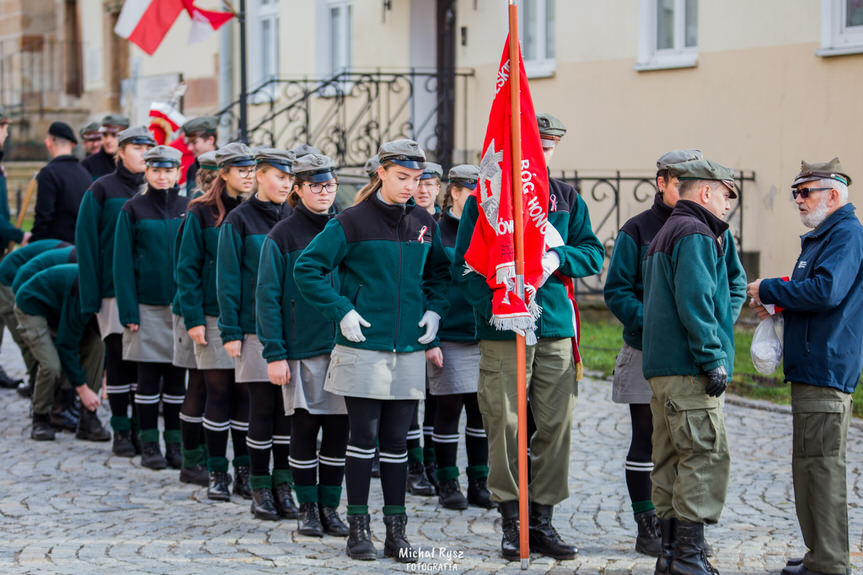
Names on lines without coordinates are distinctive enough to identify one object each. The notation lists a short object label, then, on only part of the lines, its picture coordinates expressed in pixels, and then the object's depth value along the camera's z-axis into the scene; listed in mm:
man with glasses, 9001
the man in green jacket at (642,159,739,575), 8815
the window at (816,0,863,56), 19450
